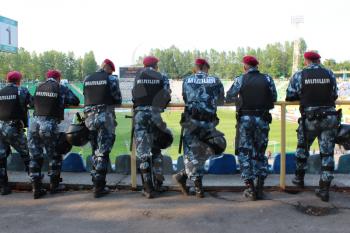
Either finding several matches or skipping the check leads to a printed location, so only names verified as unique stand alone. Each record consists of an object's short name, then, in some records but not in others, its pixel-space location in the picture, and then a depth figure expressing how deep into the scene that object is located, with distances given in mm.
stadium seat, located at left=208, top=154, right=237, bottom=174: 6613
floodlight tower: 73188
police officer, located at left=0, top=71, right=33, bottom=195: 5793
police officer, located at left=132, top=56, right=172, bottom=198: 5449
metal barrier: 5707
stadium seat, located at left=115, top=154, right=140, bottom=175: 6801
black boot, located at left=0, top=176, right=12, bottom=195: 5805
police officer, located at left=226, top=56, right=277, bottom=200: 5289
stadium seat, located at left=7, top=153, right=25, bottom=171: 7102
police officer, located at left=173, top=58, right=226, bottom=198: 5426
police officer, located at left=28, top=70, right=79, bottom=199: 5598
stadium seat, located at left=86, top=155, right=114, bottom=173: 6883
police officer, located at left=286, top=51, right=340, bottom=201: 5203
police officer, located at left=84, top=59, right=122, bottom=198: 5477
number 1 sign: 15055
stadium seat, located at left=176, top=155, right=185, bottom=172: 6707
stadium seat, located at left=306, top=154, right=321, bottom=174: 6523
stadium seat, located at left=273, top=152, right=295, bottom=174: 6508
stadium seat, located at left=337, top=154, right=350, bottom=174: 6539
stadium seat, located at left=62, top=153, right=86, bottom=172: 6957
